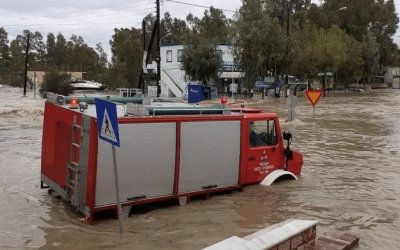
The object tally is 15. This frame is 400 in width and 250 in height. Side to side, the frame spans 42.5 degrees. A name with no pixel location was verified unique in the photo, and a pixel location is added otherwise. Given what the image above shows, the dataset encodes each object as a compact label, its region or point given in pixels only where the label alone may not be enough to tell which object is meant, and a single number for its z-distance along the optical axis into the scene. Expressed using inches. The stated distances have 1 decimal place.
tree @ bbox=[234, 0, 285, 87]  1798.7
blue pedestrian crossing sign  262.1
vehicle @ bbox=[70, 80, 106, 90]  3194.4
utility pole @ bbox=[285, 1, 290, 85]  1906.3
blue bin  1664.6
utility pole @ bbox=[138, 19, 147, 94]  1464.1
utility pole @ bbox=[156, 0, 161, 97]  1419.5
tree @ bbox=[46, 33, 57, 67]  5918.3
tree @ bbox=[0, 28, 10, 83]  5319.9
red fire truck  301.0
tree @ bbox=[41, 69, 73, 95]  2373.3
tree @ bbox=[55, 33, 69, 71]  5565.9
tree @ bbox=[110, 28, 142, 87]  2824.8
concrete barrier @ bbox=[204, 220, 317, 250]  175.3
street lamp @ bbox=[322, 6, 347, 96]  2361.5
